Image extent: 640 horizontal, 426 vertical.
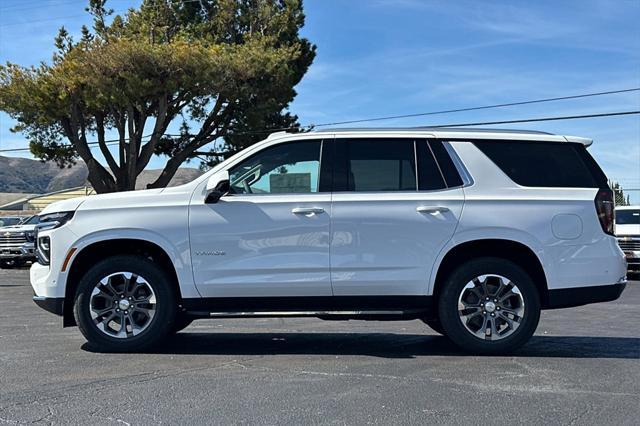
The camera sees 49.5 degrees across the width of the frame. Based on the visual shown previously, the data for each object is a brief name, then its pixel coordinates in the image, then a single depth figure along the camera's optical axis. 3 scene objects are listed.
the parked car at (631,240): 17.19
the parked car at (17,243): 21.33
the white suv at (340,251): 6.34
